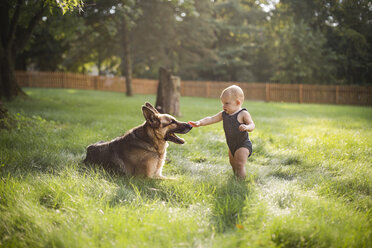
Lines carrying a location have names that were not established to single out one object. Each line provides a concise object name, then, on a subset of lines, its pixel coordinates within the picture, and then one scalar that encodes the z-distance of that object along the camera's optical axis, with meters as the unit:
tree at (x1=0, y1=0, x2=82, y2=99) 10.34
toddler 3.69
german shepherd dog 3.84
